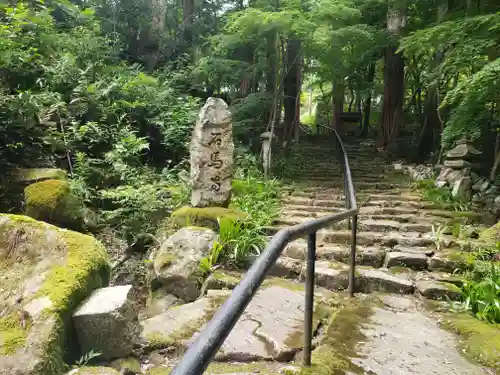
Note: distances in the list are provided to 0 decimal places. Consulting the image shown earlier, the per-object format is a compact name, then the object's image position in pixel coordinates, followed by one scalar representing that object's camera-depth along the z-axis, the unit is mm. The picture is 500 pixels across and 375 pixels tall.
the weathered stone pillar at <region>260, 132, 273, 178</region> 7930
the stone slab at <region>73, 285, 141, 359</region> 2338
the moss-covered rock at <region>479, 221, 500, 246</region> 4270
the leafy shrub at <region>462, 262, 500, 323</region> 2828
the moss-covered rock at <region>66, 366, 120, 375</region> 2078
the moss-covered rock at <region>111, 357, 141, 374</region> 2275
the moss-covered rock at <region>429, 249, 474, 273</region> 3842
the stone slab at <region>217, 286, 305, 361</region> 2287
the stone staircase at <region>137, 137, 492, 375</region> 2174
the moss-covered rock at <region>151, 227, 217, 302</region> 3920
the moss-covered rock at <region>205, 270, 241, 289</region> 3672
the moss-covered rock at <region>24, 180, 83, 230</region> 5508
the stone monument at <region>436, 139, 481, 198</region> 6297
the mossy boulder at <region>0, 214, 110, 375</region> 2080
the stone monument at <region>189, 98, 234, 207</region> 5293
